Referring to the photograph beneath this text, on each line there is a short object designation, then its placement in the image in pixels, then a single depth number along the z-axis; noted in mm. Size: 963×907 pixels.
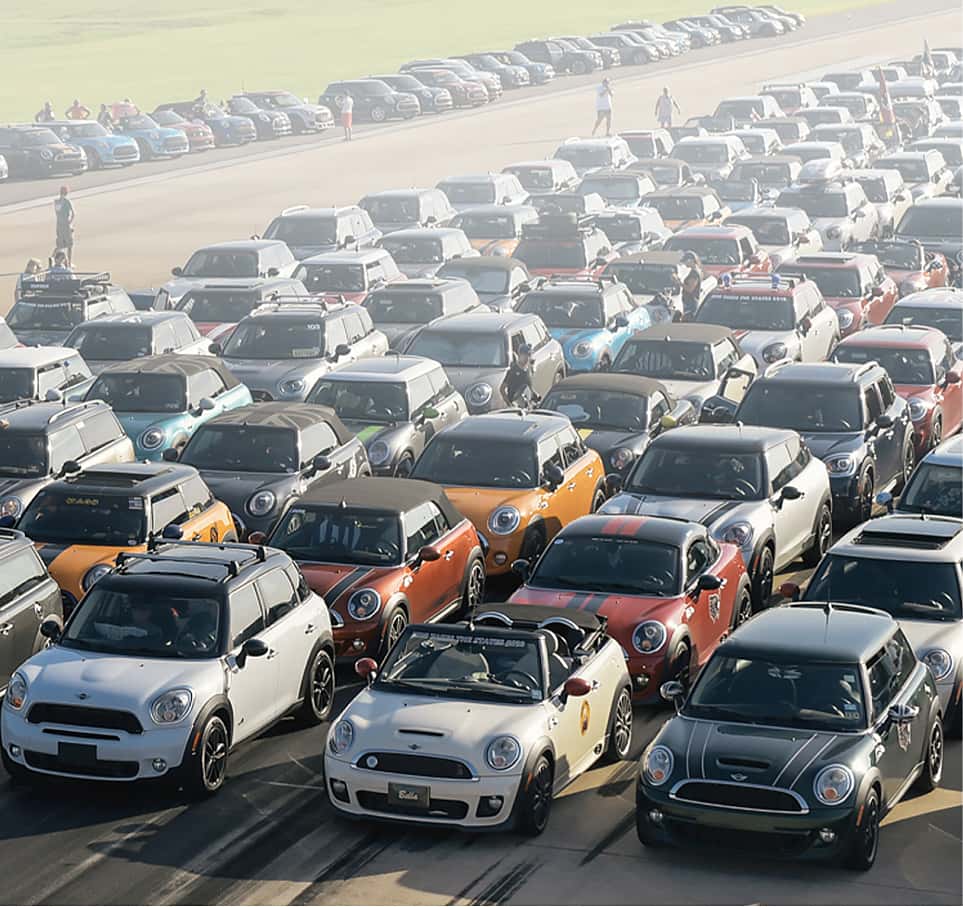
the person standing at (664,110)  66125
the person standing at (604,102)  65625
